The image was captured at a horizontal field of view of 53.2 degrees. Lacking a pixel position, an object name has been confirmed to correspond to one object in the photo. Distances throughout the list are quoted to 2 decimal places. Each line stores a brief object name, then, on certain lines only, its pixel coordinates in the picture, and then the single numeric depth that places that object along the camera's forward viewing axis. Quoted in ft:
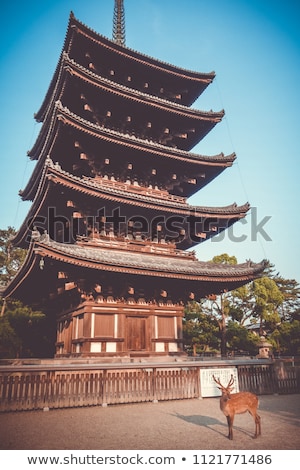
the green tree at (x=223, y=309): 94.22
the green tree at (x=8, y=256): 115.55
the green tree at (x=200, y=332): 93.56
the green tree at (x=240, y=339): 89.20
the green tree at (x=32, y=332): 71.87
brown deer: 19.13
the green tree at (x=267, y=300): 99.45
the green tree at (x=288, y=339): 90.94
